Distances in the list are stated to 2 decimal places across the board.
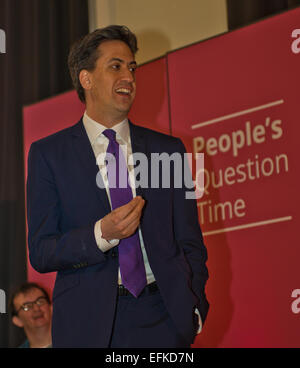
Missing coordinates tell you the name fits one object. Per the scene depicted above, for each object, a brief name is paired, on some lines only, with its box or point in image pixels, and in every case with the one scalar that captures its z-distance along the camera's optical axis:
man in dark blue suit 3.92
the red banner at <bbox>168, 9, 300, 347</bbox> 6.67
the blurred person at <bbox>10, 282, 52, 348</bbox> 8.25
